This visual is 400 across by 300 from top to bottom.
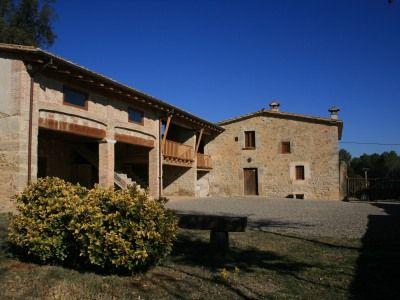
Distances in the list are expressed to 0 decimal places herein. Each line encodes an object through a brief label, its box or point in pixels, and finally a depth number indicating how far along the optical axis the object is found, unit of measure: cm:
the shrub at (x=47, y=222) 489
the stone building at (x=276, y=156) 2219
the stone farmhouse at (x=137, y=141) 1017
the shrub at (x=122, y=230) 443
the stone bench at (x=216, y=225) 591
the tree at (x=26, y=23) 2447
